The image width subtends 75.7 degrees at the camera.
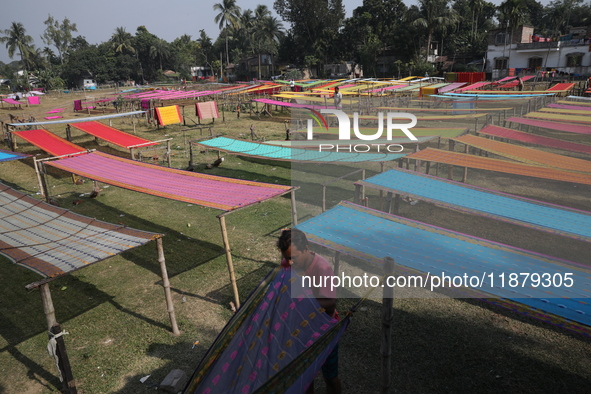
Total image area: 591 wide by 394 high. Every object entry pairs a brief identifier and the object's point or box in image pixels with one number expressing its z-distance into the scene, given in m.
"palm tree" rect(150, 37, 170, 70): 60.78
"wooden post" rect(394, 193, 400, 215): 7.24
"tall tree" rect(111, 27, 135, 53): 61.28
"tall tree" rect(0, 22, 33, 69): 57.77
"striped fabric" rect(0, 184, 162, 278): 3.77
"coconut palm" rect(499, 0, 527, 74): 36.25
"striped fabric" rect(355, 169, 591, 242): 4.35
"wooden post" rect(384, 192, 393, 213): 5.94
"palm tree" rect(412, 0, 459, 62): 38.25
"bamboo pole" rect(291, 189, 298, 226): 5.60
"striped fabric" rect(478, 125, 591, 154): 8.80
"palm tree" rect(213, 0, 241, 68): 53.20
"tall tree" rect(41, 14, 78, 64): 70.94
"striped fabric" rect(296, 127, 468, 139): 9.96
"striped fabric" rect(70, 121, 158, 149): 10.93
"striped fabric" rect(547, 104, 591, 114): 13.28
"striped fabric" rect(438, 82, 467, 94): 23.51
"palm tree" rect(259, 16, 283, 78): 51.31
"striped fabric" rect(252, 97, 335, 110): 14.91
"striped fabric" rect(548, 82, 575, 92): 20.86
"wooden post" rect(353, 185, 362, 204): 5.58
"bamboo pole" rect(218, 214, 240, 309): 4.62
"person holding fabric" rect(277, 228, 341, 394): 2.94
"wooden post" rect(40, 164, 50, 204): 8.12
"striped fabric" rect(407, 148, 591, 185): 6.00
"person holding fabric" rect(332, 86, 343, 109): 15.61
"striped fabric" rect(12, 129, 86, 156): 10.13
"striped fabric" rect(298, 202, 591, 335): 2.89
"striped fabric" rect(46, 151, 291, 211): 5.38
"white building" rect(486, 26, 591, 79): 34.30
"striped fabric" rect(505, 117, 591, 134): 9.98
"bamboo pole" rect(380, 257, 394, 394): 2.76
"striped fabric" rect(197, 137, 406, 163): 8.43
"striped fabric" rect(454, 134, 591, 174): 6.93
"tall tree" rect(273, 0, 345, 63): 47.50
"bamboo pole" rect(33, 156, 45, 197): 9.26
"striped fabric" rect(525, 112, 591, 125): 11.24
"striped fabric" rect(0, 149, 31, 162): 9.02
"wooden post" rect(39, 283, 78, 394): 3.41
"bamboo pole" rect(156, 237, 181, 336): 4.20
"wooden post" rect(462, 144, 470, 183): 8.97
